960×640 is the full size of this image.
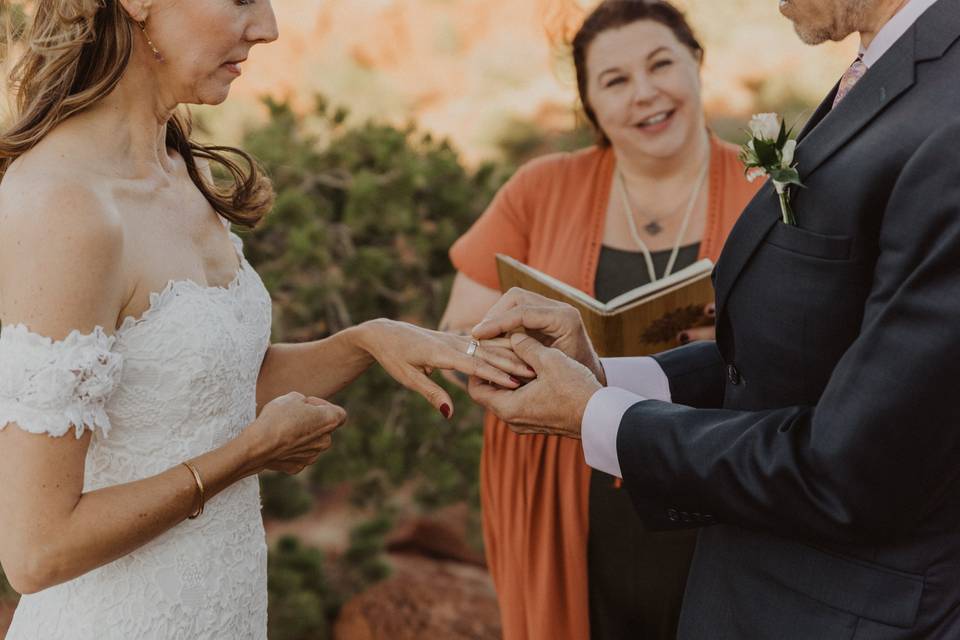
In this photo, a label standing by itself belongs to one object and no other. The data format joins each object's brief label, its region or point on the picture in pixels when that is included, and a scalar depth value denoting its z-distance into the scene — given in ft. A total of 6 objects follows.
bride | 5.47
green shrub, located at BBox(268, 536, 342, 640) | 13.08
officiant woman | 9.66
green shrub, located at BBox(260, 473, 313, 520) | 13.26
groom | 4.65
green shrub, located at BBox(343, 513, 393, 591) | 14.08
